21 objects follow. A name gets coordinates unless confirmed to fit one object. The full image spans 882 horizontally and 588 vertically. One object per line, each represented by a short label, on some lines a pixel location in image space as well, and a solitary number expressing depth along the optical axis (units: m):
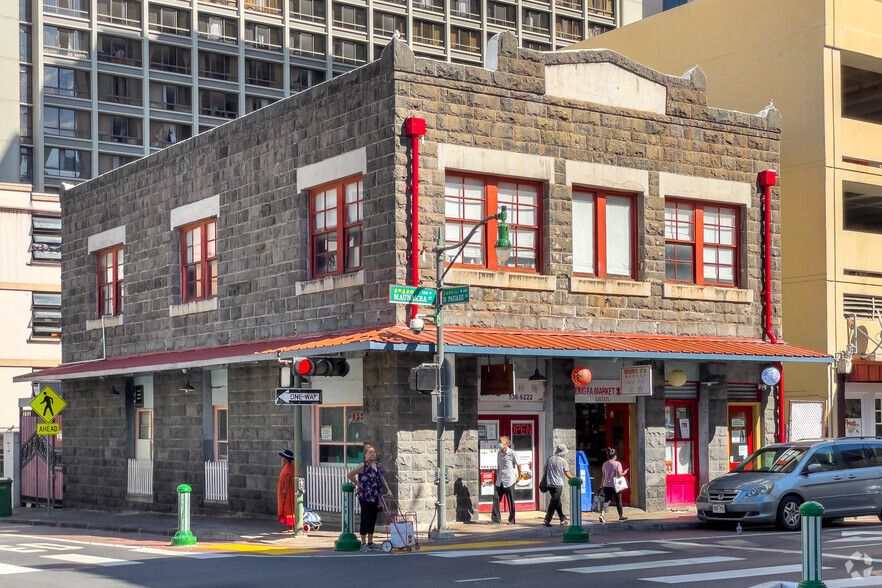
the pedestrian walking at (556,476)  21.26
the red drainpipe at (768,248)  26.09
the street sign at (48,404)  29.22
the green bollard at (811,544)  11.89
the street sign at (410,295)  19.67
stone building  21.72
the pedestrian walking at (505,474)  21.44
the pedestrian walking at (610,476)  22.00
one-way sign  20.03
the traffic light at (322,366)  20.20
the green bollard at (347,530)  18.62
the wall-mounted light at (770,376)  25.41
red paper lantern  22.70
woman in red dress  21.78
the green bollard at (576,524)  19.09
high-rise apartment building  69.44
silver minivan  20.83
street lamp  19.25
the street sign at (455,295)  19.53
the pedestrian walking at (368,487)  18.67
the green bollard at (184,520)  20.09
